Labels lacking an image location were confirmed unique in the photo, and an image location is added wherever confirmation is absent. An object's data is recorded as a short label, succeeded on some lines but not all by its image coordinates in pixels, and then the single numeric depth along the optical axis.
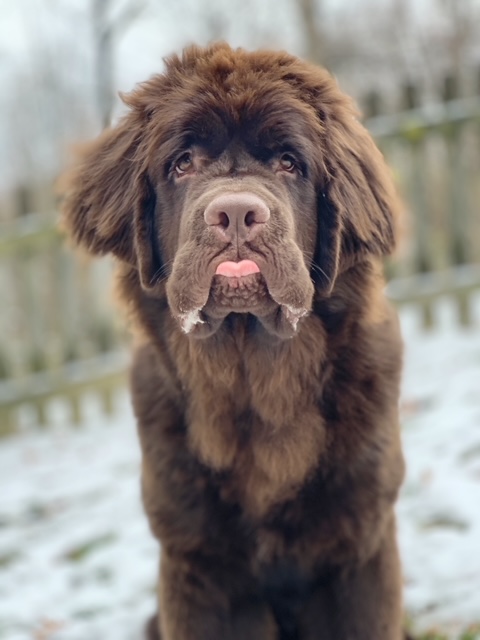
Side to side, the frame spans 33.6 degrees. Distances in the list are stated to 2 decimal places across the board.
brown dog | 2.11
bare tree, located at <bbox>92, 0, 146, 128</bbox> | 8.80
